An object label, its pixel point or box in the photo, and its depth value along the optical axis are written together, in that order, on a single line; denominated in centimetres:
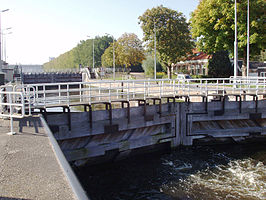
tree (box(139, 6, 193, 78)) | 4100
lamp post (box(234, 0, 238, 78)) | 2407
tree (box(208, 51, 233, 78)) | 3750
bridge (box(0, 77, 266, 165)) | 1095
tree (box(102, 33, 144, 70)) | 6269
